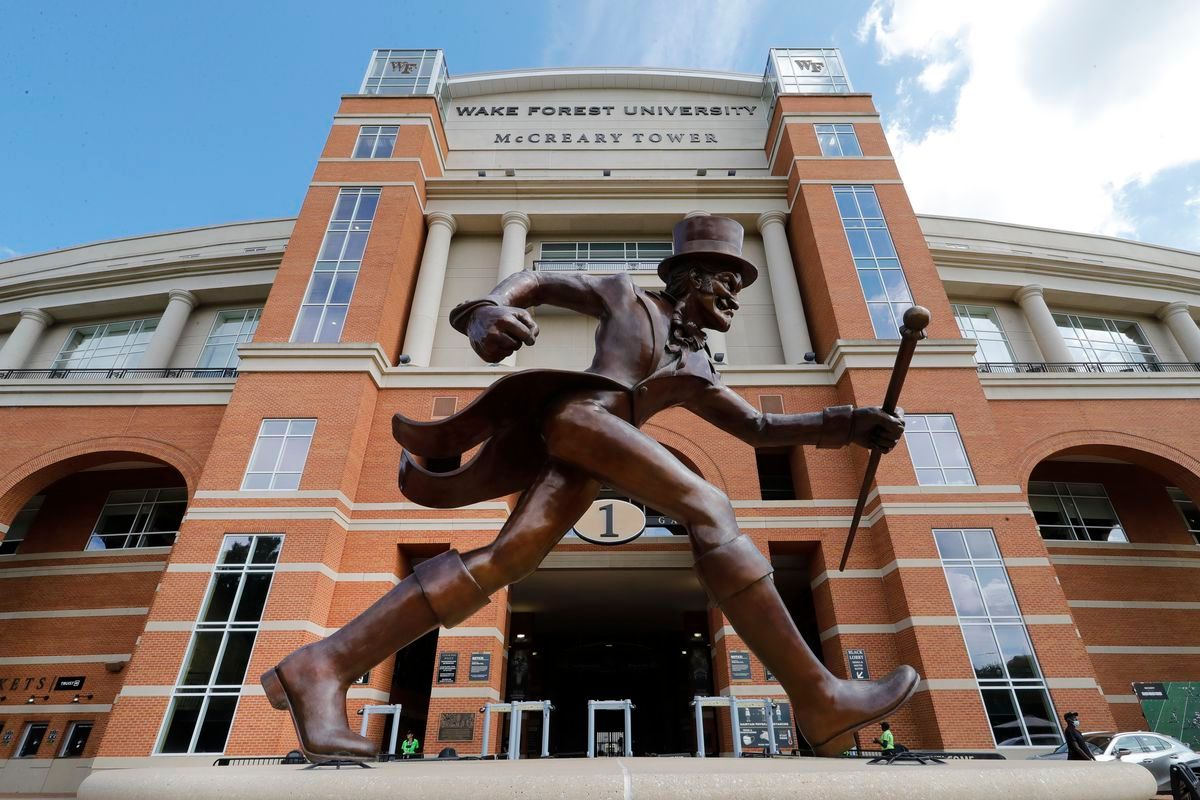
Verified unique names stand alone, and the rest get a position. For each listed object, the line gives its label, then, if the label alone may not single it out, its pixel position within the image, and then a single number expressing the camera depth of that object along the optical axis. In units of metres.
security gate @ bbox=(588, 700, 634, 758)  10.89
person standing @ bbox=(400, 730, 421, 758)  13.05
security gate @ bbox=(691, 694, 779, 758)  11.59
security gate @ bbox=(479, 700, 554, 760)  11.12
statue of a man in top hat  2.34
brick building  13.78
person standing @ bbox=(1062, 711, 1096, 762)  9.58
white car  11.02
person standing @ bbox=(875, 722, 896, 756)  11.18
